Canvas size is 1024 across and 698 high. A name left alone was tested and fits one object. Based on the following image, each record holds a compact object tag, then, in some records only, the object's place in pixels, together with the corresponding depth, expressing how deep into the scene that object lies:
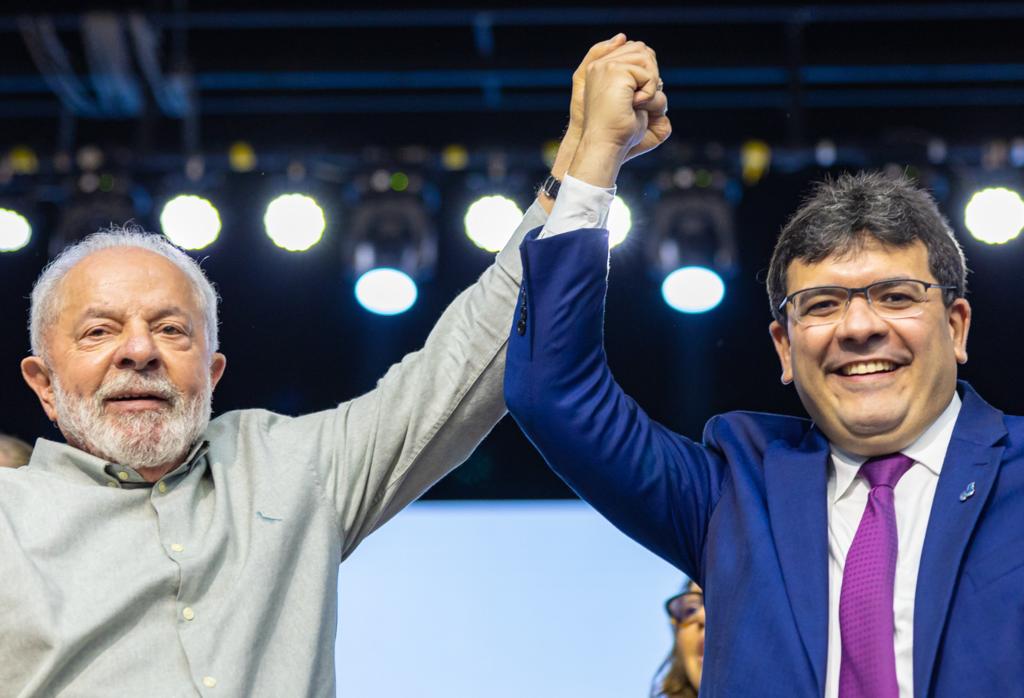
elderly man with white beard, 2.25
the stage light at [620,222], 4.90
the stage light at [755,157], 4.94
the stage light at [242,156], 4.99
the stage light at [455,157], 5.00
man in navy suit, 2.12
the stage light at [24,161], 5.04
